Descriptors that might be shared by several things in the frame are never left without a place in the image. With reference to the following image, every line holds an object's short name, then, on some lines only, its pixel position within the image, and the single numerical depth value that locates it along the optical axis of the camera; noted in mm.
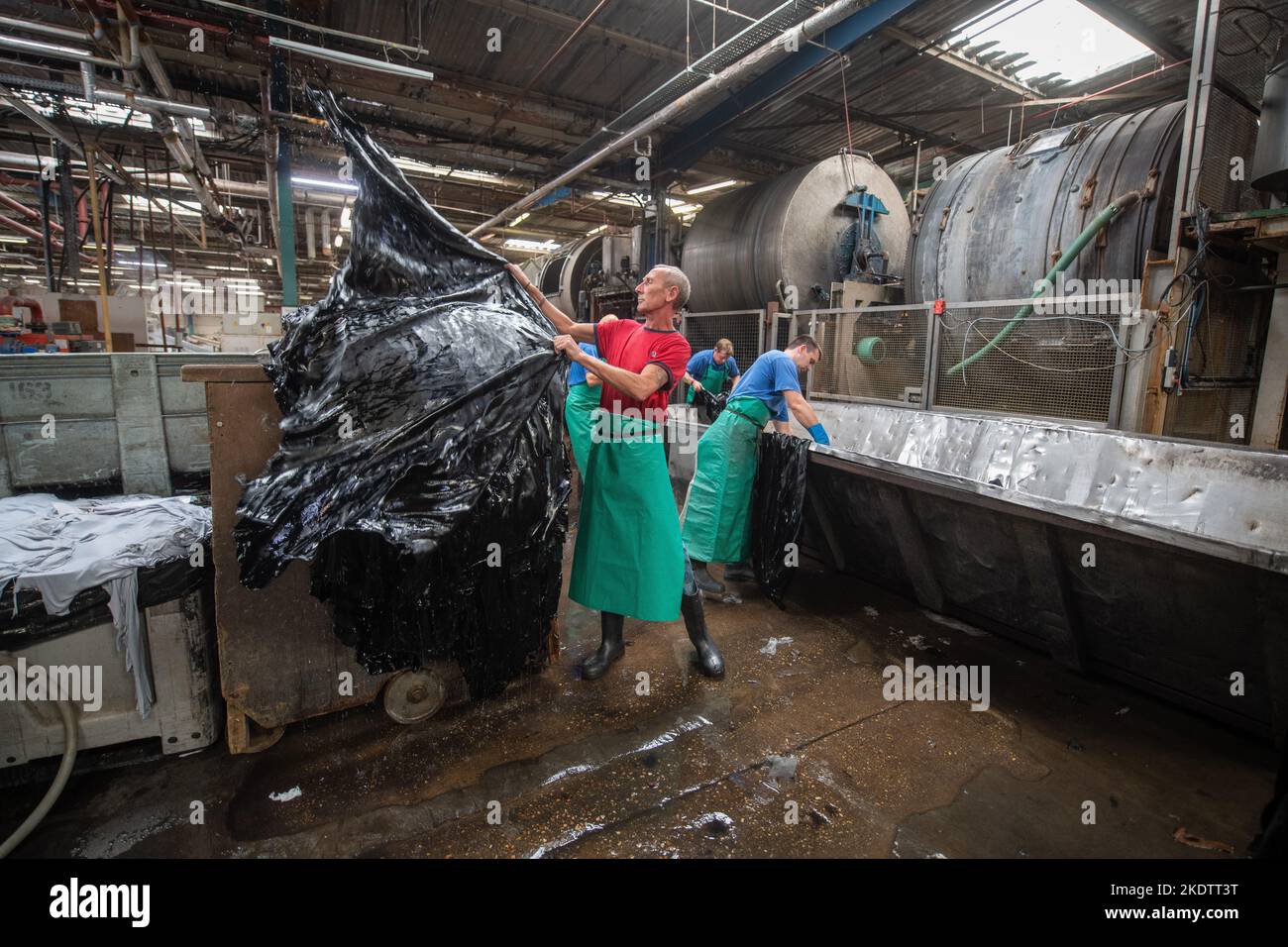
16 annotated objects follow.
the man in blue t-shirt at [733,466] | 4098
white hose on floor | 1861
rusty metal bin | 2174
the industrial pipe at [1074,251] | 4828
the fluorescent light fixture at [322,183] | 7331
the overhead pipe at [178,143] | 4898
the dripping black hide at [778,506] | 3836
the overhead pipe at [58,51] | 4004
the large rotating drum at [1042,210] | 4812
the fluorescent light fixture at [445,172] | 8979
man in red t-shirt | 2768
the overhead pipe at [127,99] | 4469
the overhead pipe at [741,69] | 4285
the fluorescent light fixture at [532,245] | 13797
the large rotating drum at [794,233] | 6910
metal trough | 2314
